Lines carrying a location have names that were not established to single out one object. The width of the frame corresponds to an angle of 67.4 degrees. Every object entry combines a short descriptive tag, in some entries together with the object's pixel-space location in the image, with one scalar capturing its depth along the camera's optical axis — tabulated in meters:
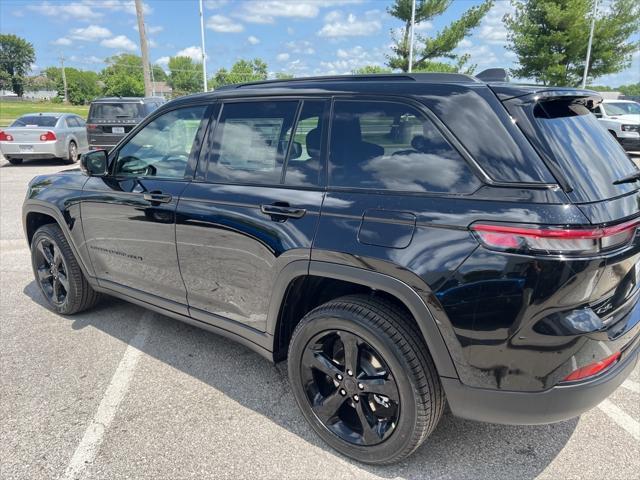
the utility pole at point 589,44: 22.23
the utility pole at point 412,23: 23.08
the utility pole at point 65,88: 101.08
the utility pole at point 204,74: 26.95
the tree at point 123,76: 99.81
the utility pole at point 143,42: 19.98
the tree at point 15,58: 114.19
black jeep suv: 1.85
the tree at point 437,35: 25.00
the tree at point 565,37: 22.59
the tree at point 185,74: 124.69
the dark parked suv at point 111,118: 13.19
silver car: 13.09
